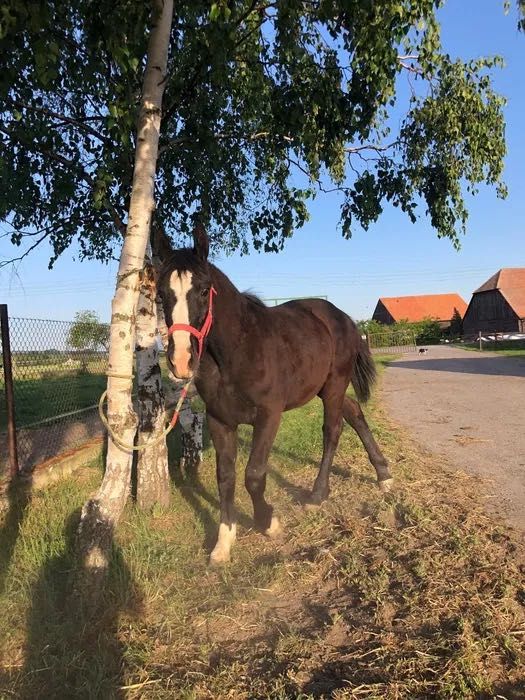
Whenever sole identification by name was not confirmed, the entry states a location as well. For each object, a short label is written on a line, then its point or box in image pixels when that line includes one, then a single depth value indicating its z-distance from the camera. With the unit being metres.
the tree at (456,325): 67.62
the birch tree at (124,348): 3.20
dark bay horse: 3.23
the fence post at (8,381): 4.98
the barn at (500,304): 54.47
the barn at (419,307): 85.12
